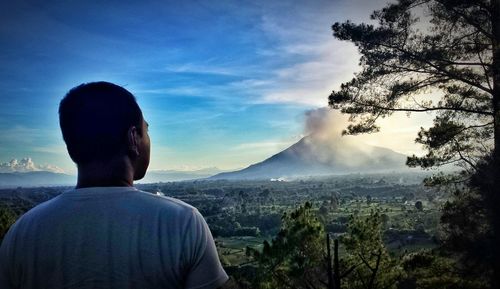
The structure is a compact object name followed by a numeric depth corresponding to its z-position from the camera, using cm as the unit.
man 164
